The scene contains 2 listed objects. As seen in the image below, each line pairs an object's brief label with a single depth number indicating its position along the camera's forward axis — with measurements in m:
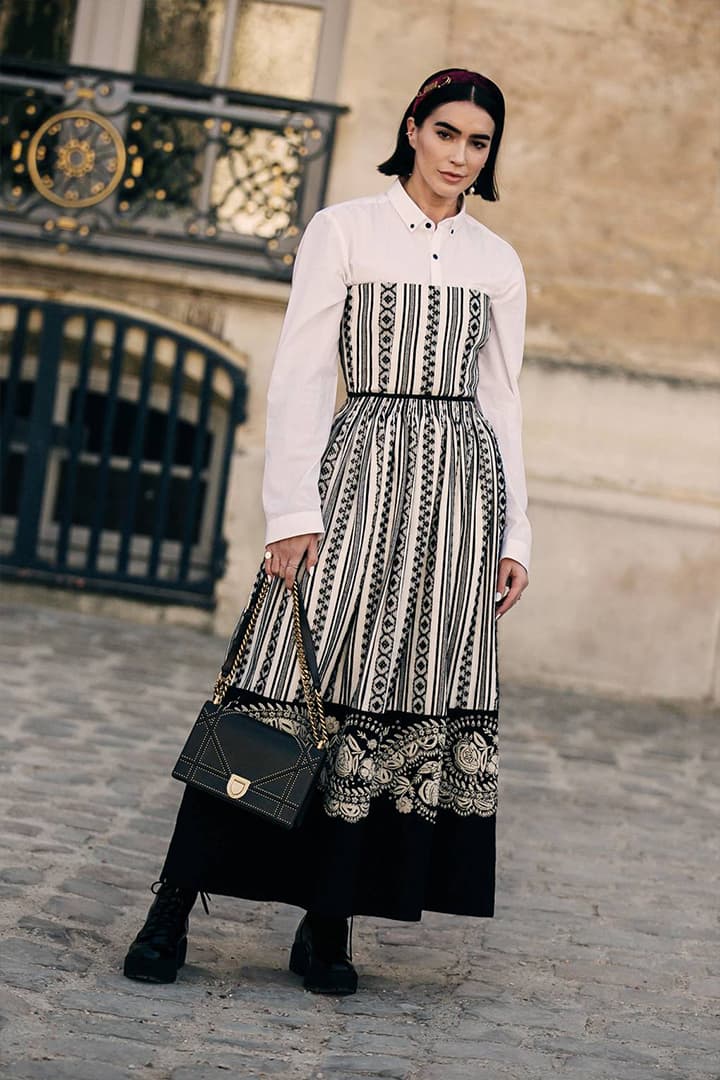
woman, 5.84
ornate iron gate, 15.75
